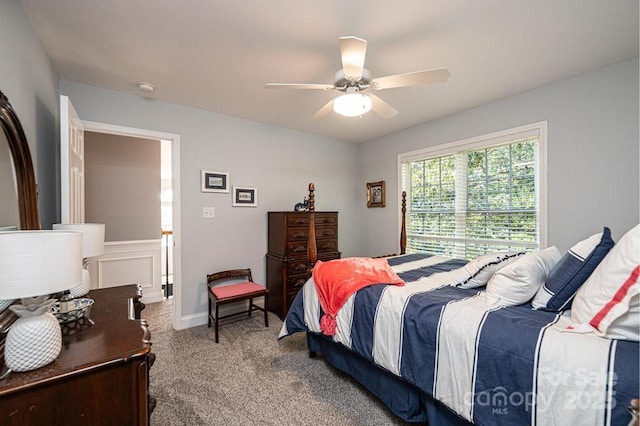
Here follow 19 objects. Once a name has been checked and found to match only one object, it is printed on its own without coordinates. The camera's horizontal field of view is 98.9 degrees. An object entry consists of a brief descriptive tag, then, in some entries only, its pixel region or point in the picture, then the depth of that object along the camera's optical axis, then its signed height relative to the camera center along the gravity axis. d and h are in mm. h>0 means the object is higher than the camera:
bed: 972 -654
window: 2725 +202
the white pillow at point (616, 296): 998 -331
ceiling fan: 1564 +855
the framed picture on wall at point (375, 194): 4152 +279
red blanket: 1927 -495
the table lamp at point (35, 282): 795 -210
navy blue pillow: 1310 -308
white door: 1770 +348
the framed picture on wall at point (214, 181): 3161 +368
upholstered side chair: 2810 -847
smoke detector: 2485 +1165
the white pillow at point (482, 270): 1778 -385
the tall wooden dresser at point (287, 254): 3242 -519
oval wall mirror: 1265 +188
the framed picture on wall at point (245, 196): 3387 +202
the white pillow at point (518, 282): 1474 -388
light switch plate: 3182 -6
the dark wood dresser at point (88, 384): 840 -571
